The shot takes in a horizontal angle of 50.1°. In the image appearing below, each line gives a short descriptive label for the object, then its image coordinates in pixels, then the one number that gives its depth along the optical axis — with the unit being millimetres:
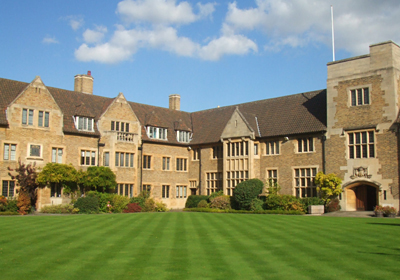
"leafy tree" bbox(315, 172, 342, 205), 31969
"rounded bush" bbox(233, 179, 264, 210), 35406
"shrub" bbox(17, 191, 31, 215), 29812
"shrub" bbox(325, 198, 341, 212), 31844
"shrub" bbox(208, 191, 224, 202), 38781
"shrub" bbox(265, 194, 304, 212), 32719
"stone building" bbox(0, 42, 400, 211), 31281
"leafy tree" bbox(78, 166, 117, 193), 34250
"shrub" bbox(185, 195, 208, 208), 39906
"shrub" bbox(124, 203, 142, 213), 34394
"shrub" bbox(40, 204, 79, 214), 31747
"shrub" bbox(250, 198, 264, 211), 34781
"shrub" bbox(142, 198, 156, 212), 36119
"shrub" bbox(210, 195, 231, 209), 37031
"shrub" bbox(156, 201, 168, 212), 37412
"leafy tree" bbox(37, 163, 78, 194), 32406
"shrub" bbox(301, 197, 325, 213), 32281
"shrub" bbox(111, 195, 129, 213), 33731
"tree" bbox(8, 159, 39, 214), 30986
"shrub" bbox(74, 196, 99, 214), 32094
